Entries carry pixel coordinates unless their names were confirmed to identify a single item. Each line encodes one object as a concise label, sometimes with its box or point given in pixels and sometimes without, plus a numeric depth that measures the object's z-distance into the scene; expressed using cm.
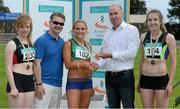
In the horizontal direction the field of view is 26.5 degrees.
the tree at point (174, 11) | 6106
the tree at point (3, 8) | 6106
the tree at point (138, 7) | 6743
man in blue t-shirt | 502
